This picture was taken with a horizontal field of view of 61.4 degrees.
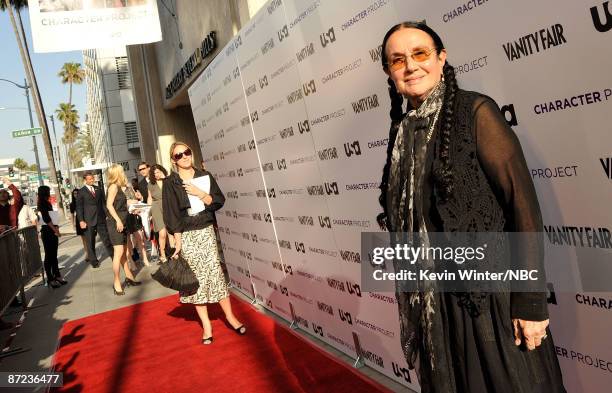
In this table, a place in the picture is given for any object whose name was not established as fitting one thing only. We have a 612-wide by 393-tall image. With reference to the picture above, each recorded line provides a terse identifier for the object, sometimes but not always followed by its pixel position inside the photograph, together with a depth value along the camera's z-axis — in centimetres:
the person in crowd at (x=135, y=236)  996
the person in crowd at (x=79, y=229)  1056
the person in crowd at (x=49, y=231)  992
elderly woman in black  177
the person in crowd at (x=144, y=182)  1039
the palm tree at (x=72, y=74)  7025
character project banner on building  846
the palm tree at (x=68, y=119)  8981
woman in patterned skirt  525
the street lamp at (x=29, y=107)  3403
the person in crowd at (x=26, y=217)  1052
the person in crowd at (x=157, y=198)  881
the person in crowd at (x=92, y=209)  962
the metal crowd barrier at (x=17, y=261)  698
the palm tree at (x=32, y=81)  2648
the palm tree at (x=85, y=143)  11144
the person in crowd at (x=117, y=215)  852
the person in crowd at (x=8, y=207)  978
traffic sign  1834
